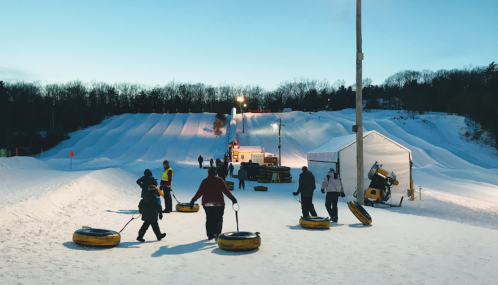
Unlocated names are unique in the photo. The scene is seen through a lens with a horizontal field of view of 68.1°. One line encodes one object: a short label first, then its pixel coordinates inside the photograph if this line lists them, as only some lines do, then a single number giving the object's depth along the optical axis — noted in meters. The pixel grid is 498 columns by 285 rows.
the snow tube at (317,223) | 10.38
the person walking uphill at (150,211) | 8.58
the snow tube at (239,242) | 7.68
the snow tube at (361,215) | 11.02
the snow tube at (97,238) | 7.89
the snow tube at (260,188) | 22.42
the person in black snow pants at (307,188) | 11.48
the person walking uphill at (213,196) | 8.59
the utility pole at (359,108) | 15.34
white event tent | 21.41
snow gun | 17.30
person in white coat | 11.70
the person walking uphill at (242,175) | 23.62
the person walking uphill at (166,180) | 12.45
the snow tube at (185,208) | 13.45
